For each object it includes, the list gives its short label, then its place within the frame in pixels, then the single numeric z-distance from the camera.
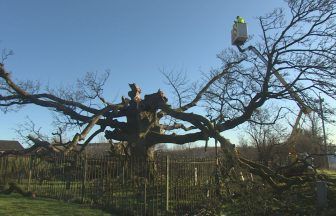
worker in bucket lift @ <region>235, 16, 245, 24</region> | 16.05
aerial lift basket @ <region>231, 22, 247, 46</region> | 15.98
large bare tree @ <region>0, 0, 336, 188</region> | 16.08
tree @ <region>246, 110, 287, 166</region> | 22.92
